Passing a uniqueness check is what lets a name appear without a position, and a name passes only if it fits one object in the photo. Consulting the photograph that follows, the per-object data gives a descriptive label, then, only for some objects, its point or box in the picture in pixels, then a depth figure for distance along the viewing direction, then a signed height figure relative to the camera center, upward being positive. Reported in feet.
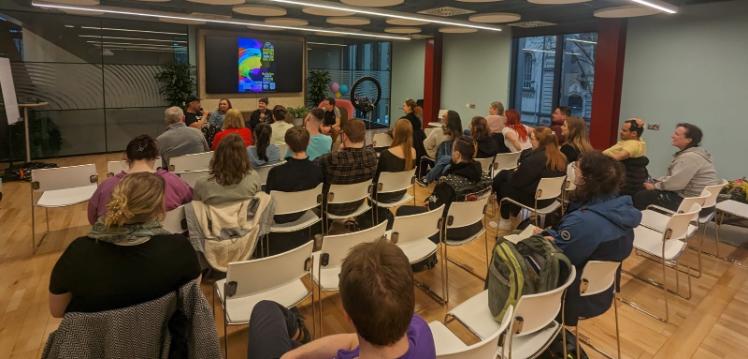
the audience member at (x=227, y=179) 10.50 -1.68
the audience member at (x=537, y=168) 14.92 -1.69
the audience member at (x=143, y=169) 9.96 -1.80
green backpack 7.17 -2.47
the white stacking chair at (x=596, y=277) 7.68 -2.78
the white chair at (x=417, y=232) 9.89 -2.72
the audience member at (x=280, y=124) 19.24 -0.67
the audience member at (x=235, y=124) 17.95 -0.66
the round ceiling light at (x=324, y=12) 21.79 +4.87
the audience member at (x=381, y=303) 4.11 -1.74
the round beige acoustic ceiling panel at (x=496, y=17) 23.38 +5.24
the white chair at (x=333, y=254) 8.61 -2.78
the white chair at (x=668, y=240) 10.85 -3.18
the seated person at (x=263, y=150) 15.05 -1.41
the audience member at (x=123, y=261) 5.53 -1.97
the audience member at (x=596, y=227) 8.09 -1.95
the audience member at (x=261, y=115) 25.67 -0.40
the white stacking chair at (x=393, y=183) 14.29 -2.27
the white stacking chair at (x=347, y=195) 13.17 -2.47
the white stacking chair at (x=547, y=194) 14.39 -2.50
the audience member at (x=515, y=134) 20.44 -0.82
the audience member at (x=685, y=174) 14.93 -1.73
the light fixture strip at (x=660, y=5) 17.99 +4.75
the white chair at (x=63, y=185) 13.42 -2.61
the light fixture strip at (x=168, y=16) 23.17 +5.31
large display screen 35.01 +3.54
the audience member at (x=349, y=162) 13.44 -1.52
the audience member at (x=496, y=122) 21.80 -0.32
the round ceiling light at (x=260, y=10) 22.29 +4.97
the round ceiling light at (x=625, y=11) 19.65 +4.85
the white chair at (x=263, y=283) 7.54 -3.09
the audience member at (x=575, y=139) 17.31 -0.81
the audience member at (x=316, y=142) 16.31 -1.16
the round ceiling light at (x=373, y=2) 18.42 +4.54
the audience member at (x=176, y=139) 16.55 -1.22
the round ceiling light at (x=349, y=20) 25.54 +5.28
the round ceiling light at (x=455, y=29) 29.09 +5.59
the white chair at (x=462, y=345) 5.21 -2.88
